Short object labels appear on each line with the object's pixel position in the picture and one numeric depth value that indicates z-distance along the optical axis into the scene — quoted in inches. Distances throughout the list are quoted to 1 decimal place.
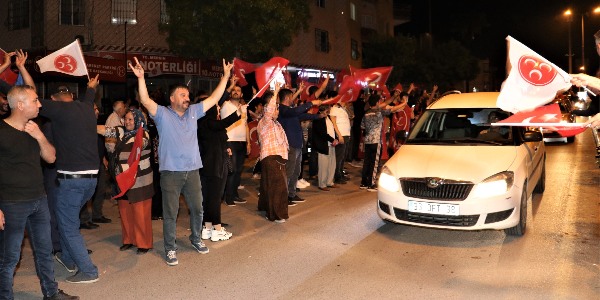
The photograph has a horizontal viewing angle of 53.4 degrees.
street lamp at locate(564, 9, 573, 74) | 1951.3
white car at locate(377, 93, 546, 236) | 271.6
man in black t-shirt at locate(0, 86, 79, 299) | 188.4
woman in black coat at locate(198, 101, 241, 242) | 296.0
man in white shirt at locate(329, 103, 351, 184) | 479.6
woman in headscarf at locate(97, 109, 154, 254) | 271.7
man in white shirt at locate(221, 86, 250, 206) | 403.9
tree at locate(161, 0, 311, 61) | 839.7
